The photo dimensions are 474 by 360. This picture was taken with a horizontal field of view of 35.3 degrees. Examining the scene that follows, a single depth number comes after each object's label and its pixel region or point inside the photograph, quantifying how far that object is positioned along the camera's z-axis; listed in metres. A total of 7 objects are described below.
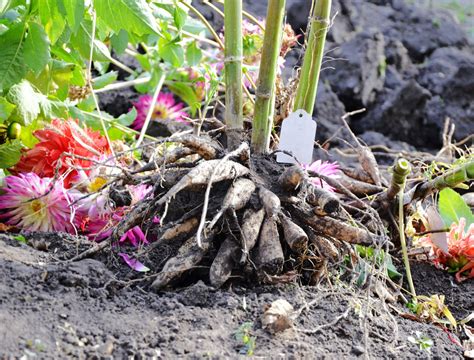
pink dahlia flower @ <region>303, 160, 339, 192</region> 2.04
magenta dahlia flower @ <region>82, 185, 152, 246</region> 1.89
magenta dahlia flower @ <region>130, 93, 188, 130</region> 3.17
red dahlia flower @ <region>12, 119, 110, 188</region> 2.06
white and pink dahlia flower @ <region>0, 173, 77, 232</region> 1.95
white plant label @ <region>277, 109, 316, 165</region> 1.83
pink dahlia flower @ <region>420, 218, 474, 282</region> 2.03
